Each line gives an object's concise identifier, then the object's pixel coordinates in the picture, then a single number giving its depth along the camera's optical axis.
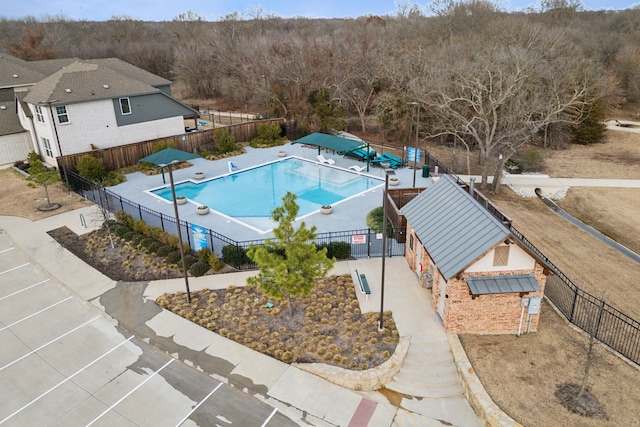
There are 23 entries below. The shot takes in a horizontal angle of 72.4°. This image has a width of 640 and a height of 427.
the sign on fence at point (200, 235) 19.53
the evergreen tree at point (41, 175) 26.55
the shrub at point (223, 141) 38.06
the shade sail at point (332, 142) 33.91
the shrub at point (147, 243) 21.16
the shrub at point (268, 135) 41.34
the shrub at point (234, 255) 19.38
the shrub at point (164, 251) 20.56
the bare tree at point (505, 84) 30.73
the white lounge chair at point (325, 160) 35.72
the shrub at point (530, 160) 35.81
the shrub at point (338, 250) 19.81
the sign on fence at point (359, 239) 19.61
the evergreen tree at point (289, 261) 14.69
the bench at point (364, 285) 16.86
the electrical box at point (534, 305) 14.05
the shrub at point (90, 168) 30.20
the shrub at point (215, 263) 19.11
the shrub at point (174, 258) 19.97
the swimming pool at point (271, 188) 28.23
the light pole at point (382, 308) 14.52
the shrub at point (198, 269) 18.95
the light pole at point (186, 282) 16.61
